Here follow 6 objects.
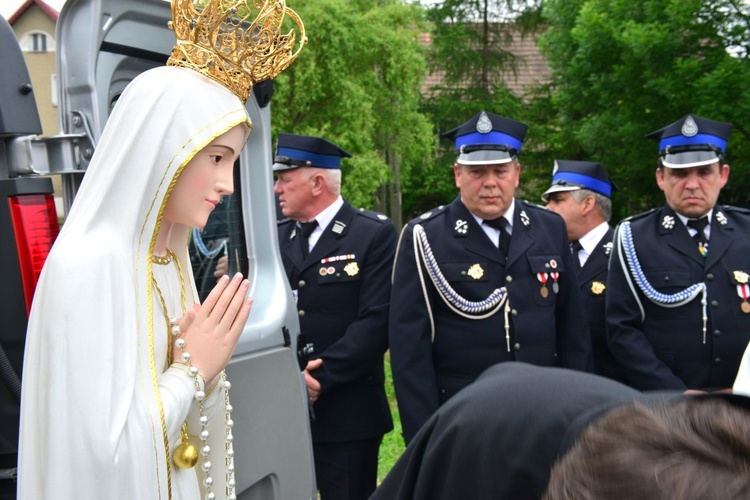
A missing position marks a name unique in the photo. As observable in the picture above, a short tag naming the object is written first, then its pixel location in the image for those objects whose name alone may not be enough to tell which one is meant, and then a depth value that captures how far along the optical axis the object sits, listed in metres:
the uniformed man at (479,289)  4.23
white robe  2.05
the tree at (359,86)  16.98
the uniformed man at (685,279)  4.45
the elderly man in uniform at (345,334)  4.52
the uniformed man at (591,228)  5.30
